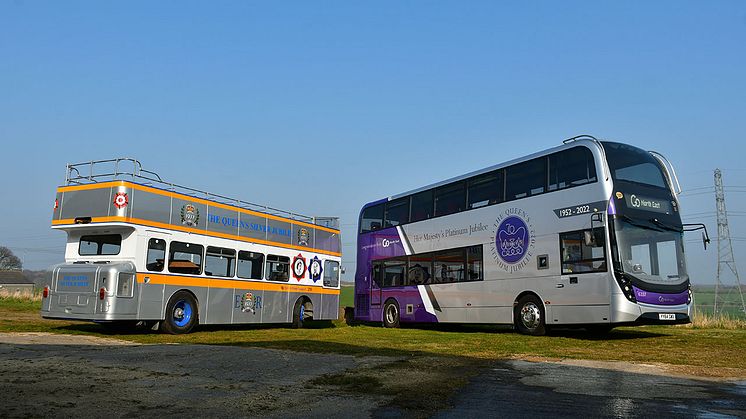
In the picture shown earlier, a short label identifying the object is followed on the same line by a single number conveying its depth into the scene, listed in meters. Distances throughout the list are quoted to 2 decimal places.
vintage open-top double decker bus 12.87
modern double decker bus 12.27
